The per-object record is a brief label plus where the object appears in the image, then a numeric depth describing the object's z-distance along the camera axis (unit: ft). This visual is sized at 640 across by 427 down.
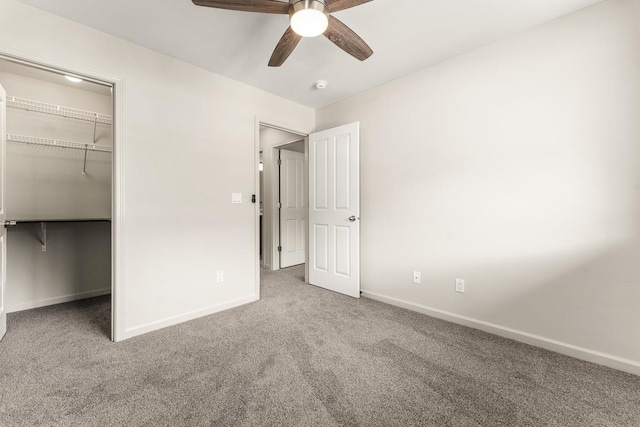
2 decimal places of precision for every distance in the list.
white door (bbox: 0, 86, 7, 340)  6.72
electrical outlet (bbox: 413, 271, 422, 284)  8.84
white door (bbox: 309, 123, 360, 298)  10.27
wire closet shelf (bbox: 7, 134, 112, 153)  8.72
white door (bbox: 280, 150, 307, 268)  15.02
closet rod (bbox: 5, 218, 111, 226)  7.52
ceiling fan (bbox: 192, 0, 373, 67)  4.70
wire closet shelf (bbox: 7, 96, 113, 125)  8.50
